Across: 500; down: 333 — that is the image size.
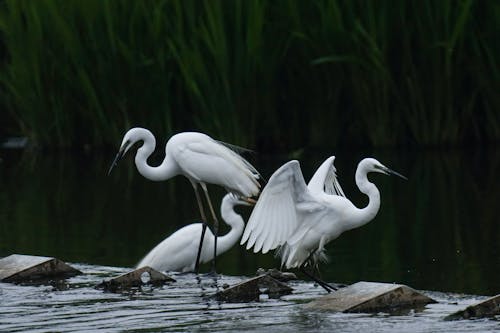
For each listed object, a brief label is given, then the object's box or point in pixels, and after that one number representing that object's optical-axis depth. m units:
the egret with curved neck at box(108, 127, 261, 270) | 23.28
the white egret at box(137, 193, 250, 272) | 22.70
